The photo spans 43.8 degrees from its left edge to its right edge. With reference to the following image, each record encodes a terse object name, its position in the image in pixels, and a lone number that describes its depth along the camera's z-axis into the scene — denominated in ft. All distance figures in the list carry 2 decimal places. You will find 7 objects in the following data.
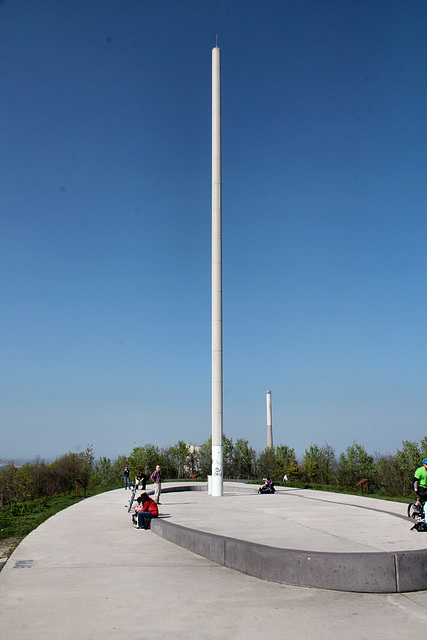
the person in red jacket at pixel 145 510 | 45.28
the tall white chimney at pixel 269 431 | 243.97
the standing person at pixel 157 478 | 61.26
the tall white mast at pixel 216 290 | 84.43
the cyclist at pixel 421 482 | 37.96
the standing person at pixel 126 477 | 97.60
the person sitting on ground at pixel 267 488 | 86.02
